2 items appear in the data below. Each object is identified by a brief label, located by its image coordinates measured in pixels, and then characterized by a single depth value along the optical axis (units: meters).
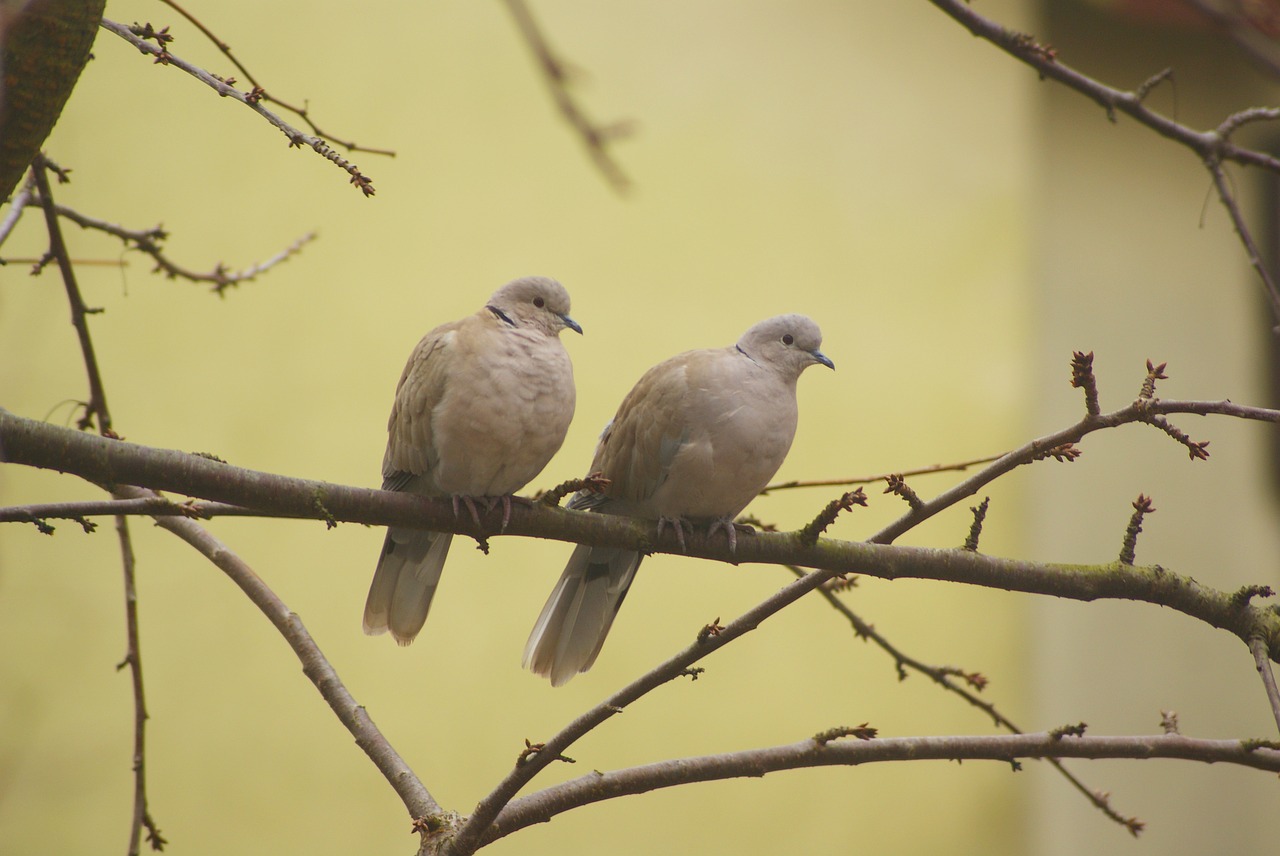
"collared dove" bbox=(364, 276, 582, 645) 10.52
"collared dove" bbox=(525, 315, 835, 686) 10.56
